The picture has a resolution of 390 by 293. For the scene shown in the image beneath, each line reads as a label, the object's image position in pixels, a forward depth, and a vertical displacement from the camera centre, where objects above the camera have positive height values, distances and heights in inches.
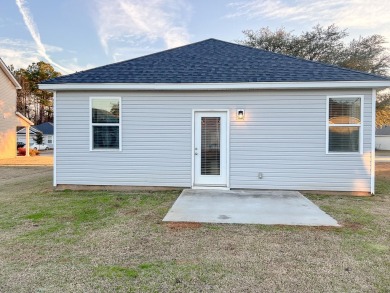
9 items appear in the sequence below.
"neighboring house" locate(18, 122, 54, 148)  1619.1 +53.7
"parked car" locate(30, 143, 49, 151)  1372.5 -27.8
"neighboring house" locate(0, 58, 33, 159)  762.2 +76.9
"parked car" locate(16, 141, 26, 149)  1315.3 -17.1
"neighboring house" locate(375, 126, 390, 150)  1485.0 +32.9
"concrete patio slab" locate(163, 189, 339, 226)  189.5 -52.6
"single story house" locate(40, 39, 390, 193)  276.5 +14.8
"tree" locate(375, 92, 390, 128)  939.7 +124.2
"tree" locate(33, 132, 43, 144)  1465.3 +14.6
